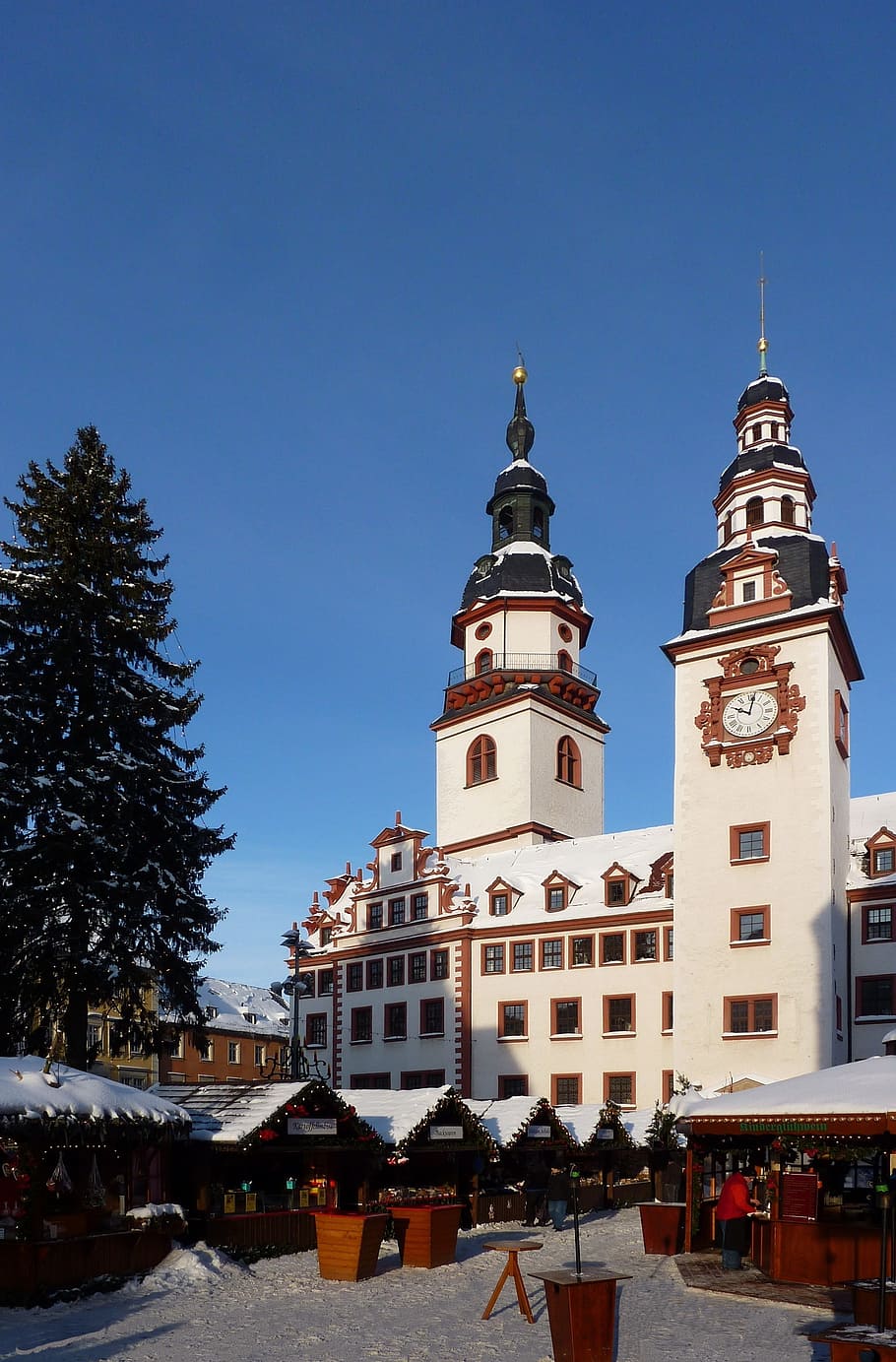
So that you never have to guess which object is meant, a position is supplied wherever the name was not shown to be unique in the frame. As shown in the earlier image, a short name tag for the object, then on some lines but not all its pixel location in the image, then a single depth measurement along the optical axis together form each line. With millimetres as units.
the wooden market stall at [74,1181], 18641
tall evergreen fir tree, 27781
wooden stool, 18016
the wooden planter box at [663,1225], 24484
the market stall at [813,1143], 19375
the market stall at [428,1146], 26781
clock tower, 40281
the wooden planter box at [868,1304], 15555
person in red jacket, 22172
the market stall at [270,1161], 23766
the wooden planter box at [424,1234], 22422
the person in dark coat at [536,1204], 30234
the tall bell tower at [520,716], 60750
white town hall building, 41125
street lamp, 30953
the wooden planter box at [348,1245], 21047
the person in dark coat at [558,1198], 29078
